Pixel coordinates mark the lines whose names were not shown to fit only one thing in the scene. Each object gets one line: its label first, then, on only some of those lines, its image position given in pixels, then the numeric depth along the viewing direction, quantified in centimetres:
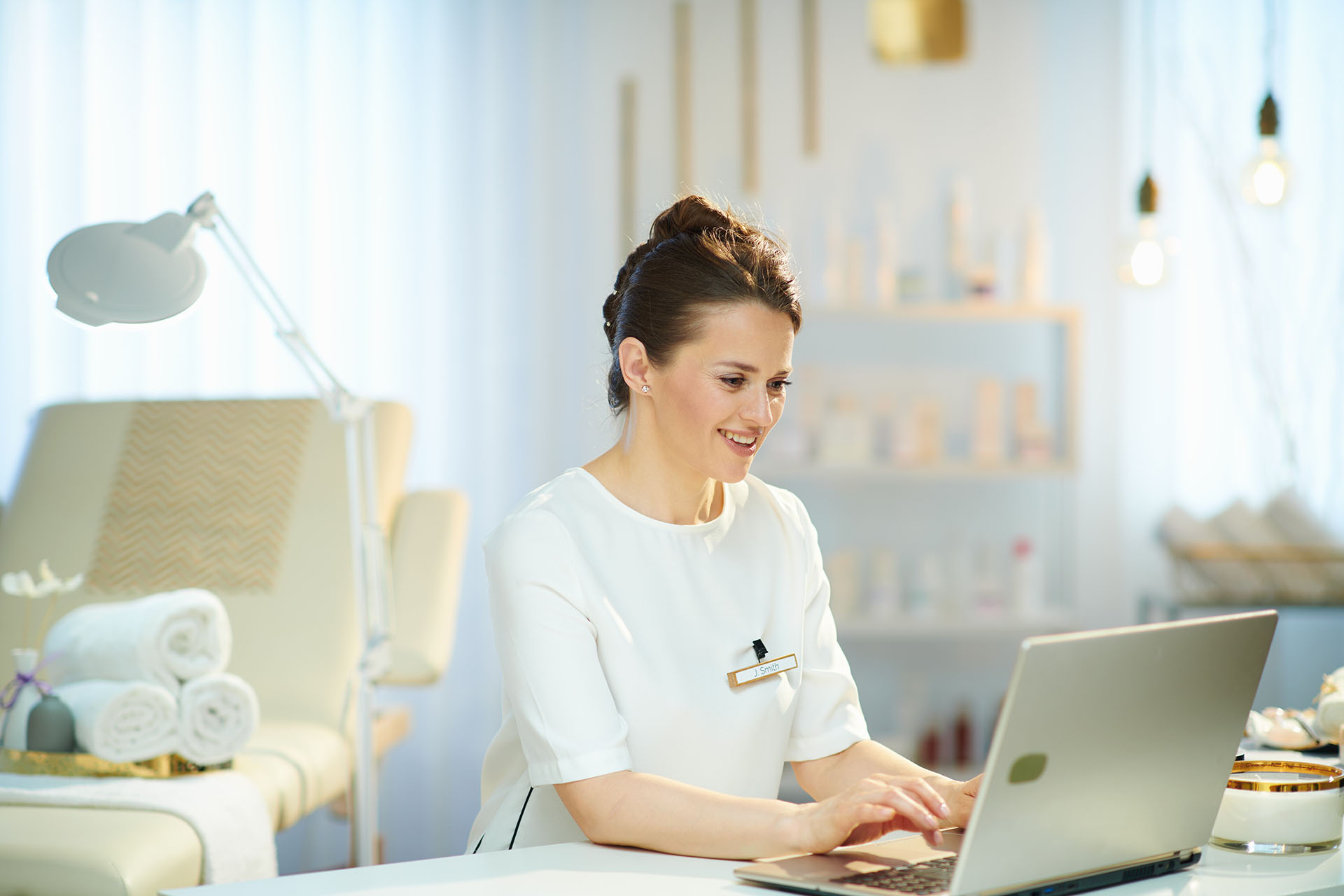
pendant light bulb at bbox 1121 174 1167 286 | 449
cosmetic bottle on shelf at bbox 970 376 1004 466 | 533
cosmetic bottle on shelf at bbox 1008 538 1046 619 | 534
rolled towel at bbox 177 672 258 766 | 339
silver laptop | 231
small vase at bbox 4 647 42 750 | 336
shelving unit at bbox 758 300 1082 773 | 568
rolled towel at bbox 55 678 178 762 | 333
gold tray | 335
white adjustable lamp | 298
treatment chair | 379
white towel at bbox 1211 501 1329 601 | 516
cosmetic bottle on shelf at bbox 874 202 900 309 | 534
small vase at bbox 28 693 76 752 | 334
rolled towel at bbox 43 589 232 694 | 341
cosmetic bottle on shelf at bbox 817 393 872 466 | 534
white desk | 243
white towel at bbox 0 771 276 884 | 321
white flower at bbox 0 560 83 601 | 343
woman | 272
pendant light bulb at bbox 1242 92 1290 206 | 404
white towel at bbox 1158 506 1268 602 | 514
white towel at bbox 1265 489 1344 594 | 517
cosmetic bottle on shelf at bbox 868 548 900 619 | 537
